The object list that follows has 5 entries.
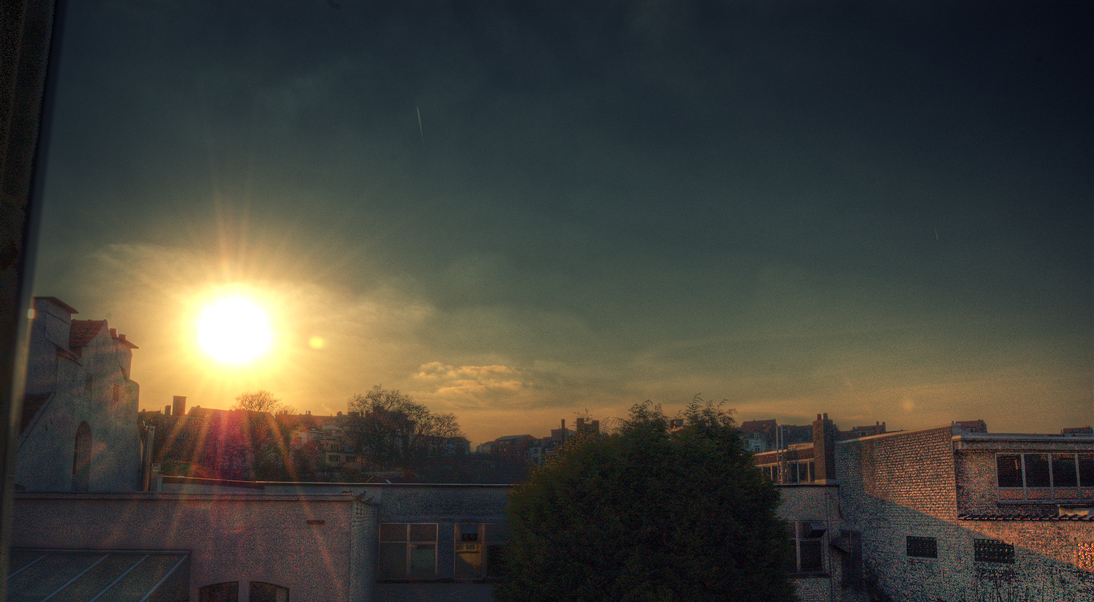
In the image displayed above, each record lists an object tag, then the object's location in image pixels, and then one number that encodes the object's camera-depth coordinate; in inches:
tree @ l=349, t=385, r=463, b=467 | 2650.1
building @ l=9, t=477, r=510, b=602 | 637.9
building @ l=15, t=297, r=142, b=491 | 855.7
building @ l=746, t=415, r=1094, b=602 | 819.4
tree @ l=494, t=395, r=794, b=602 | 706.8
